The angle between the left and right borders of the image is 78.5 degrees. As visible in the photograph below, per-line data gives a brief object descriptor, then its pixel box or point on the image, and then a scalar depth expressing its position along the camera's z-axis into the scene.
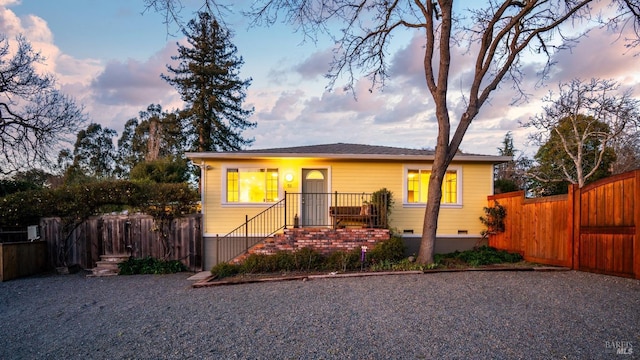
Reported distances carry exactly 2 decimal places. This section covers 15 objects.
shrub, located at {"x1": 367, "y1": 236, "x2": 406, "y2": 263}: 9.80
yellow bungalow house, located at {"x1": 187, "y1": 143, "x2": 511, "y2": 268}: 11.34
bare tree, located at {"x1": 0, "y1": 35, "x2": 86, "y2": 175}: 13.07
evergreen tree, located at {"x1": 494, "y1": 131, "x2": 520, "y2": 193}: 15.23
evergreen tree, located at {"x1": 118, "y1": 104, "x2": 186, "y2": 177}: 23.80
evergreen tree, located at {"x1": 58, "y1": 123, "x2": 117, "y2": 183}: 30.09
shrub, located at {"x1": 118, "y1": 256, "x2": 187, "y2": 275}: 10.67
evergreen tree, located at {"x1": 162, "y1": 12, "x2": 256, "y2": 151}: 23.38
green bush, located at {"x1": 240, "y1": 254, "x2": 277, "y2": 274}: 9.49
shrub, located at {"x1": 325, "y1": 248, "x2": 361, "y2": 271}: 9.59
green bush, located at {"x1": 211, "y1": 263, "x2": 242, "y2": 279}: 9.32
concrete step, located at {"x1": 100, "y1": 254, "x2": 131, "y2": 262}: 10.76
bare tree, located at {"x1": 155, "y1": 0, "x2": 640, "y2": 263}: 9.73
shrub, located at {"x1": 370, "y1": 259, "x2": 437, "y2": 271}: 9.25
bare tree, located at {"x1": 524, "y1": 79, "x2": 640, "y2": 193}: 15.78
